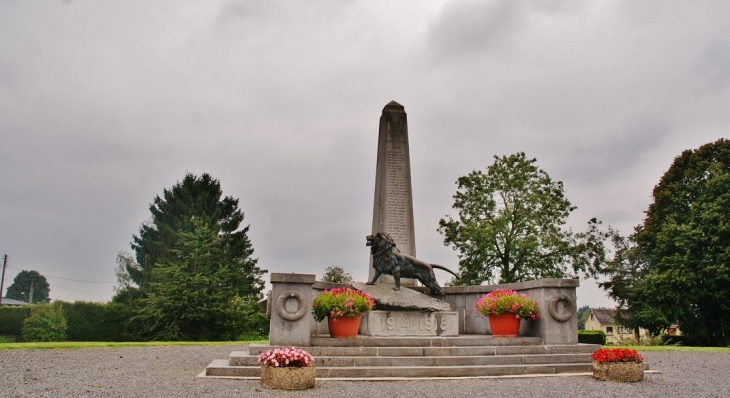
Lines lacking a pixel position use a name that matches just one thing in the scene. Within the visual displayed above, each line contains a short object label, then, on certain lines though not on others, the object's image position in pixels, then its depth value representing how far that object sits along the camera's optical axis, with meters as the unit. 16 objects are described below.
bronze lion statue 12.85
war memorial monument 9.73
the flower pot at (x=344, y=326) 10.80
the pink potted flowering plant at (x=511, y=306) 11.61
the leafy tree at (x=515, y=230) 30.20
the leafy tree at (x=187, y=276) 24.92
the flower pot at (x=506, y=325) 11.73
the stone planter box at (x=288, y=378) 8.20
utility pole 51.88
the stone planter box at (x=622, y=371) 9.33
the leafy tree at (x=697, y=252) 25.31
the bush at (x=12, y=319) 29.86
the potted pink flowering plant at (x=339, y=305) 10.70
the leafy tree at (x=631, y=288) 27.61
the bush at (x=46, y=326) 26.53
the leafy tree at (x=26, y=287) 80.94
